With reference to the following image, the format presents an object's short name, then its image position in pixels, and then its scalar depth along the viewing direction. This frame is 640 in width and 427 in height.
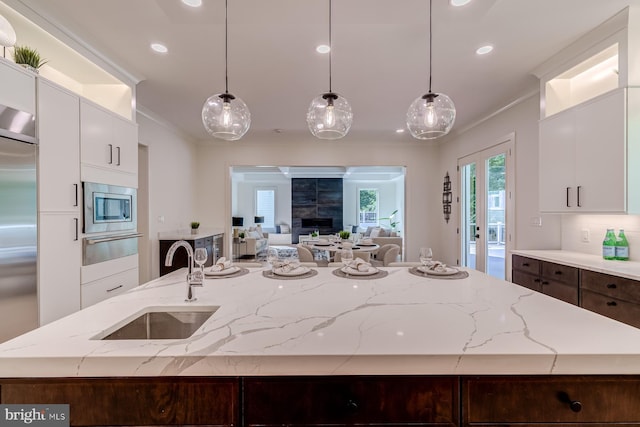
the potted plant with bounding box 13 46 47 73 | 1.91
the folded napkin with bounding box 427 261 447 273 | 1.82
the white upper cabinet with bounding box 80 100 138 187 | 2.41
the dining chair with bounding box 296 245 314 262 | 4.40
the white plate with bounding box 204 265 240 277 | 1.79
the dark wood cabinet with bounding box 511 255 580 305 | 2.38
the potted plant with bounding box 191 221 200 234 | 5.09
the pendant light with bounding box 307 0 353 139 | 2.00
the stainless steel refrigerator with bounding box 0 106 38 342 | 1.70
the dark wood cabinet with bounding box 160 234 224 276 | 4.37
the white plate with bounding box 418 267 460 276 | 1.79
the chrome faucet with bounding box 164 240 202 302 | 1.32
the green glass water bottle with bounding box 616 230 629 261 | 2.43
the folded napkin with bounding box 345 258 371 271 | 1.85
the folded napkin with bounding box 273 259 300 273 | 1.84
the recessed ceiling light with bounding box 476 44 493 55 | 2.57
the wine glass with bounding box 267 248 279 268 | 1.90
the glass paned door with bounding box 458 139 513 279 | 4.00
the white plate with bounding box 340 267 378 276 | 1.80
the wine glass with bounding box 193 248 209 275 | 1.53
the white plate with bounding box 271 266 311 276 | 1.79
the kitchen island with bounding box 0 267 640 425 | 0.84
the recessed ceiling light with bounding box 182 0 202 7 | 1.96
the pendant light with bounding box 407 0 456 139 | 1.98
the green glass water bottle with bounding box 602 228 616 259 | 2.47
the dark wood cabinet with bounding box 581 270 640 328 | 1.91
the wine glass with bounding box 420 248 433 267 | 1.91
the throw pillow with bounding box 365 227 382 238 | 8.52
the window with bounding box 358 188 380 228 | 11.84
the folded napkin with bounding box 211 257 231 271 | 1.85
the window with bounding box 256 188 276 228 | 12.00
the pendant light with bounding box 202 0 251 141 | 2.01
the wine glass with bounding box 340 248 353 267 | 1.96
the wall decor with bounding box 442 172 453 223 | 5.59
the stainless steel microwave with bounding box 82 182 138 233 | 2.41
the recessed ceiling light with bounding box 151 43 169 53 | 2.53
